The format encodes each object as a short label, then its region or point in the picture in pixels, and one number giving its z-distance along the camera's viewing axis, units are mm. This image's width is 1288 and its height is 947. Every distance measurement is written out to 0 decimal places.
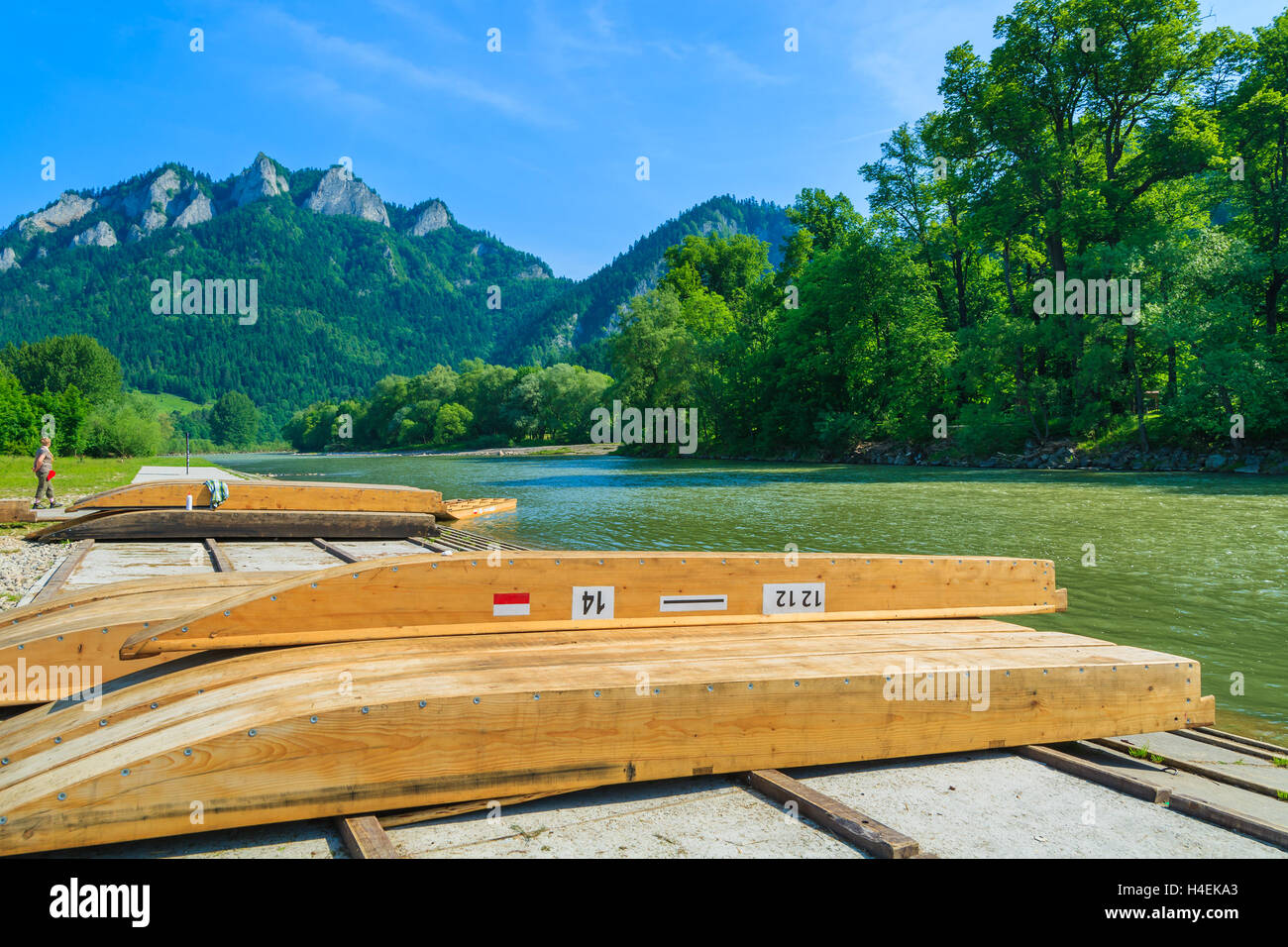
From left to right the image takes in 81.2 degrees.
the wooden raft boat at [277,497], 13281
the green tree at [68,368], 81500
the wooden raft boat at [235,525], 12305
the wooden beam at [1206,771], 3900
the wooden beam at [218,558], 10139
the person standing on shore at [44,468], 17047
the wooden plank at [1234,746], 4559
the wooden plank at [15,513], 13761
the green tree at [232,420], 187000
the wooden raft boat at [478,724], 2807
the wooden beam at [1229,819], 3148
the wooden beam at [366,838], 2738
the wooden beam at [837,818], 2873
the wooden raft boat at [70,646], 4082
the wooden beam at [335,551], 11326
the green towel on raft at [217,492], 13477
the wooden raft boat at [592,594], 3990
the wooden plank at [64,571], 7690
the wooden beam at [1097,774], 3604
